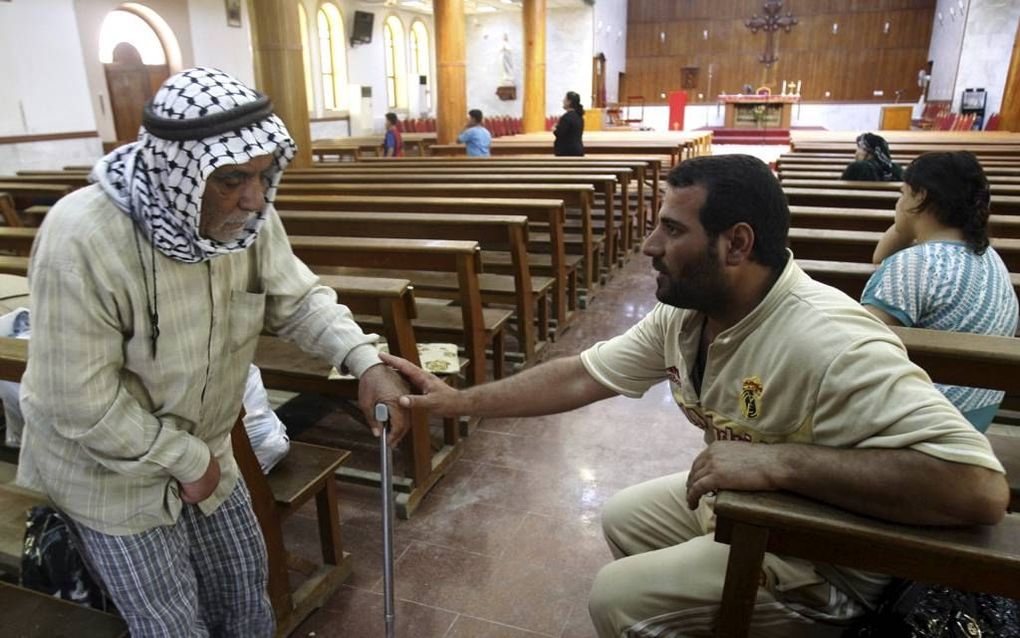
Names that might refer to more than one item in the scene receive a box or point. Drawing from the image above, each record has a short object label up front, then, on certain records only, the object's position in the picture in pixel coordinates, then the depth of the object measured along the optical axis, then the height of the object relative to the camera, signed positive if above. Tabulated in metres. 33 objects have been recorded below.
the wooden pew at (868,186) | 4.57 -0.50
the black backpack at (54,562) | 1.57 -0.99
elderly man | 1.18 -0.40
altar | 16.61 -0.01
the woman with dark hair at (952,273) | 1.96 -0.46
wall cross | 19.50 +2.38
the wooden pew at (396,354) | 2.47 -0.97
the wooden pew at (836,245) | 3.04 -0.58
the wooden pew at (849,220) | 3.54 -0.56
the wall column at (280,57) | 6.96 +0.58
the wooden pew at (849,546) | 1.03 -0.66
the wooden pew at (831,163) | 6.02 -0.49
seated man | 1.10 -0.53
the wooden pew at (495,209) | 4.26 -0.59
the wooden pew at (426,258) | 3.09 -0.65
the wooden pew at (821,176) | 5.00 -0.50
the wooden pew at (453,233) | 3.74 -0.65
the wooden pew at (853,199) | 4.17 -0.53
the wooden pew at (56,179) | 6.51 -0.58
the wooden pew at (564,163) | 6.42 -0.48
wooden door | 10.70 +0.47
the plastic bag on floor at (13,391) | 1.96 -0.77
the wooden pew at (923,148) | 7.48 -0.44
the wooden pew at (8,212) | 5.36 -0.71
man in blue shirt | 8.80 -0.30
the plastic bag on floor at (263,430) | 2.02 -0.90
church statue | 18.09 +1.23
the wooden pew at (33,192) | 5.86 -0.62
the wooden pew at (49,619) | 1.49 -1.07
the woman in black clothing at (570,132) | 8.02 -0.23
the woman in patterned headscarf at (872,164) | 4.91 -0.38
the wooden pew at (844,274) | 2.55 -0.59
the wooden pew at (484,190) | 4.80 -0.55
